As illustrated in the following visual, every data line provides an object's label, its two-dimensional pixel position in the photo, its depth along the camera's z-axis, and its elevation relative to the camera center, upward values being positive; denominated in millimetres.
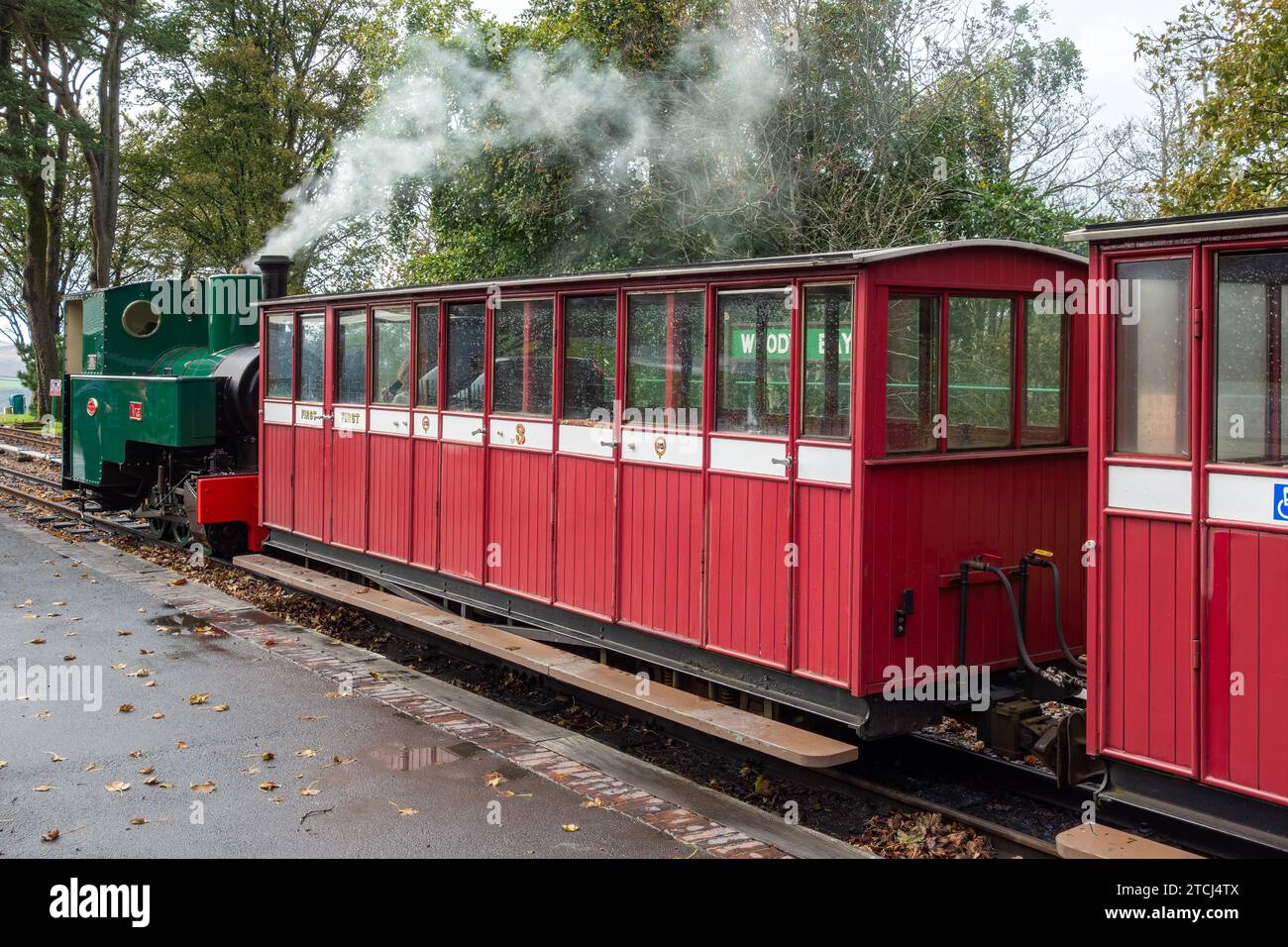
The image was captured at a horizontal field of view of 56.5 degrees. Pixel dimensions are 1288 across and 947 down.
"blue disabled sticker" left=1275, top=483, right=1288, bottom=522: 4465 -196
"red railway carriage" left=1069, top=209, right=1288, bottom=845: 4570 -253
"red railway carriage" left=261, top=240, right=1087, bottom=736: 6113 -63
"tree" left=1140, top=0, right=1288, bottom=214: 11430 +3250
